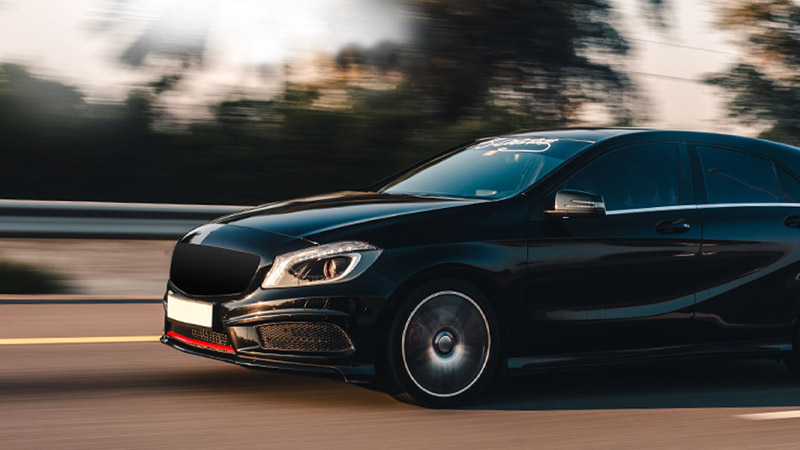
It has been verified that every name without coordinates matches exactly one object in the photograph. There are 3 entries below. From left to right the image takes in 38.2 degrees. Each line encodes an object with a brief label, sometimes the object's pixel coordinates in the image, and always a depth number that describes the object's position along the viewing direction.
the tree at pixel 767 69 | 20.25
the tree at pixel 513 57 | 17.22
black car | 5.36
